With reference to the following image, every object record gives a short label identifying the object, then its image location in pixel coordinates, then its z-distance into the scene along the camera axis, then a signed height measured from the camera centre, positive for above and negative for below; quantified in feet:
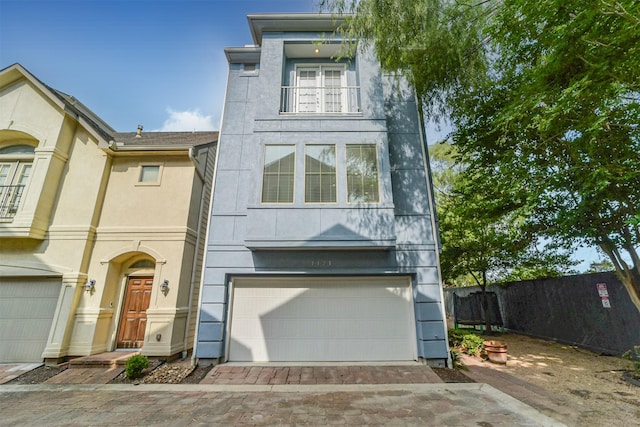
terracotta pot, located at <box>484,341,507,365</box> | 21.01 -4.43
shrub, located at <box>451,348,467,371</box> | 19.76 -4.89
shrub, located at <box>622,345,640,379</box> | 16.97 -4.58
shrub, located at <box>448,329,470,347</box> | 24.77 -3.86
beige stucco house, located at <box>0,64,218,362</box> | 21.90 +5.43
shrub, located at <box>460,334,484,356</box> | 23.24 -4.28
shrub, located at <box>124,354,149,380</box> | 17.87 -4.63
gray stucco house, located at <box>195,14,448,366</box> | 20.66 +4.23
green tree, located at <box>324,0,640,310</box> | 15.97 +14.02
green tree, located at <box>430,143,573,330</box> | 24.95 +5.71
